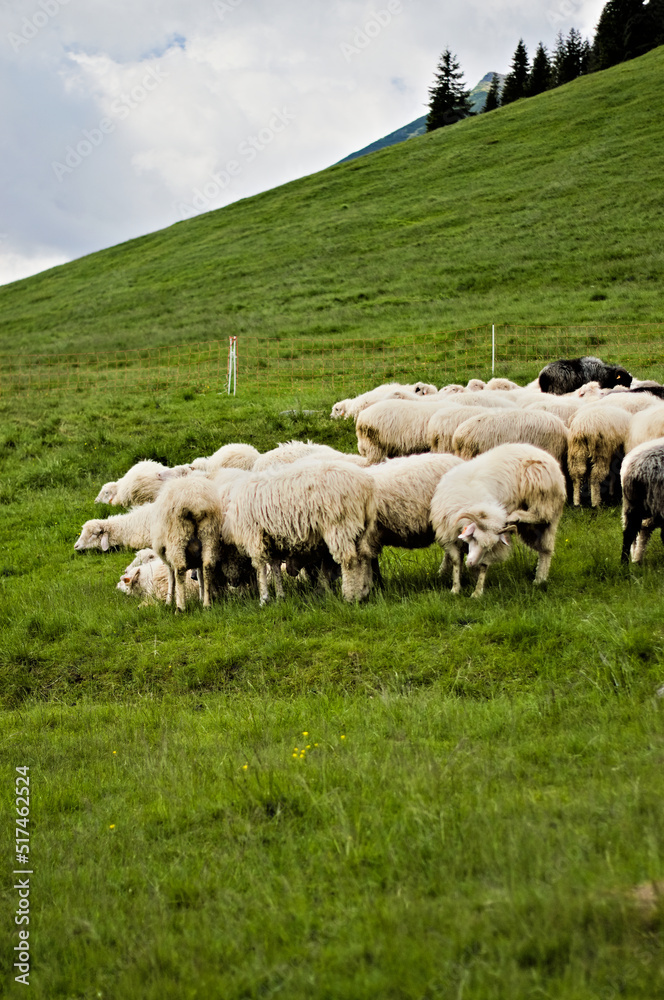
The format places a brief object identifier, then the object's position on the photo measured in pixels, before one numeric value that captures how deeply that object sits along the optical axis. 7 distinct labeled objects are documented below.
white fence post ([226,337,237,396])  21.14
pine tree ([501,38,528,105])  80.38
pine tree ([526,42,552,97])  78.12
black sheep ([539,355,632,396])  15.54
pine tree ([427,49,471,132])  75.88
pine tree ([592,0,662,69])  72.12
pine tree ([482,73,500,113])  84.44
